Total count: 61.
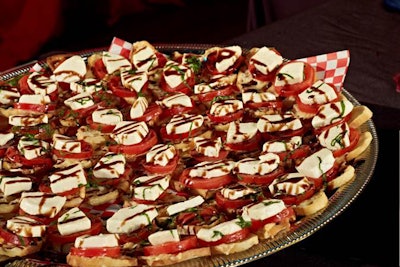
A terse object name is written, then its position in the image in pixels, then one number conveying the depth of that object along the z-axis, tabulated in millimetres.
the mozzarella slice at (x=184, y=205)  1268
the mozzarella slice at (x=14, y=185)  1332
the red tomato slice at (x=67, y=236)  1239
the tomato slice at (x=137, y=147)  1407
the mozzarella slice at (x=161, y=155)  1355
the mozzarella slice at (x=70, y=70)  1583
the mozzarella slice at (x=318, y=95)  1465
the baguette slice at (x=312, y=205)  1262
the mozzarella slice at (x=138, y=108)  1475
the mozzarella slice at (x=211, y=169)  1322
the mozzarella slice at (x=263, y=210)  1239
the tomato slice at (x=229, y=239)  1210
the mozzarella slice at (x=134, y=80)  1534
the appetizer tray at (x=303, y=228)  1197
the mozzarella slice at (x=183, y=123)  1425
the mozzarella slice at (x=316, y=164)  1313
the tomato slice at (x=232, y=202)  1276
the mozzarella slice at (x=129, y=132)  1410
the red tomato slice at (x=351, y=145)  1363
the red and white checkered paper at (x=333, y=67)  1541
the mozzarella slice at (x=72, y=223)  1241
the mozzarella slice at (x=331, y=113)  1419
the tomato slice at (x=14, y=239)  1228
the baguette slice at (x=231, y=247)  1208
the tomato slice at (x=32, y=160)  1395
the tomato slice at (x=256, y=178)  1315
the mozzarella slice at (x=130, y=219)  1240
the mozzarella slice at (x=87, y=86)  1550
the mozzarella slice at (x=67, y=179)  1319
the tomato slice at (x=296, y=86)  1507
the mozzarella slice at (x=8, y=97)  1552
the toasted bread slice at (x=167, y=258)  1196
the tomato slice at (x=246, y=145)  1396
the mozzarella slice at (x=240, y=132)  1403
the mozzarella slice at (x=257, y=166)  1320
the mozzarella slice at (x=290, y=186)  1283
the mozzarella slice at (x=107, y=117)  1467
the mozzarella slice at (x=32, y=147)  1395
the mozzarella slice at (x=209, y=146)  1374
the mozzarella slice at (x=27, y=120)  1479
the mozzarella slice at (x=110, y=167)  1346
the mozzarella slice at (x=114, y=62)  1591
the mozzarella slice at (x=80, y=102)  1507
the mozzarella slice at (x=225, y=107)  1457
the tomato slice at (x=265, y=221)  1237
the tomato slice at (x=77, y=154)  1397
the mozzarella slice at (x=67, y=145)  1397
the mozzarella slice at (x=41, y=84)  1539
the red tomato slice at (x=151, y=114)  1473
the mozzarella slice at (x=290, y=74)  1516
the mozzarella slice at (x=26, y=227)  1237
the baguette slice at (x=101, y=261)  1196
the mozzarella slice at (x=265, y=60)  1545
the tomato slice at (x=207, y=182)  1314
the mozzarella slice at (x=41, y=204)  1277
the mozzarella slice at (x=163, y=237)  1207
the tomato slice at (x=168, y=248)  1200
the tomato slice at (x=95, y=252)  1198
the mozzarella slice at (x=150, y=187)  1297
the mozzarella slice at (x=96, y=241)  1204
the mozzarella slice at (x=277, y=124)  1416
